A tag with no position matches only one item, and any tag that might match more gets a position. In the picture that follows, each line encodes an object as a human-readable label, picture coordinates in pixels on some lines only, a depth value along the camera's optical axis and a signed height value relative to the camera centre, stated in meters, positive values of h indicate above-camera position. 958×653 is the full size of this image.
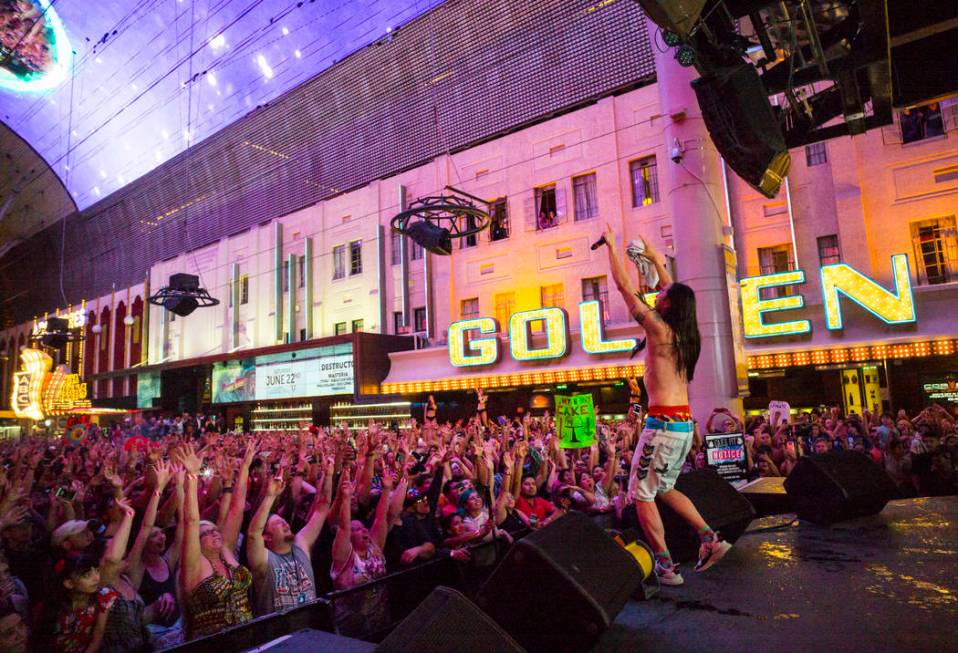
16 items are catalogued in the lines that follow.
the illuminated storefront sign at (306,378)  20.72 +0.71
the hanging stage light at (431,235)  14.39 +3.91
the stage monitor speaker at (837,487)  4.93 -1.02
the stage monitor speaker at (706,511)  4.26 -1.02
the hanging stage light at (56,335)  27.30 +3.53
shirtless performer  3.73 -0.24
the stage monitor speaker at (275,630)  2.62 -1.17
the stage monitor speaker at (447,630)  1.95 -0.83
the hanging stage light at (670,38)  4.98 +2.97
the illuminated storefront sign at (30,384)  30.00 +1.42
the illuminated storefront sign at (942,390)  13.65 -0.60
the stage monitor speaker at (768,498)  6.07 -1.33
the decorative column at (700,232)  12.09 +3.16
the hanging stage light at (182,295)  17.89 +3.38
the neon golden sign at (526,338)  15.93 +1.42
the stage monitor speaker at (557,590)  2.52 -0.94
